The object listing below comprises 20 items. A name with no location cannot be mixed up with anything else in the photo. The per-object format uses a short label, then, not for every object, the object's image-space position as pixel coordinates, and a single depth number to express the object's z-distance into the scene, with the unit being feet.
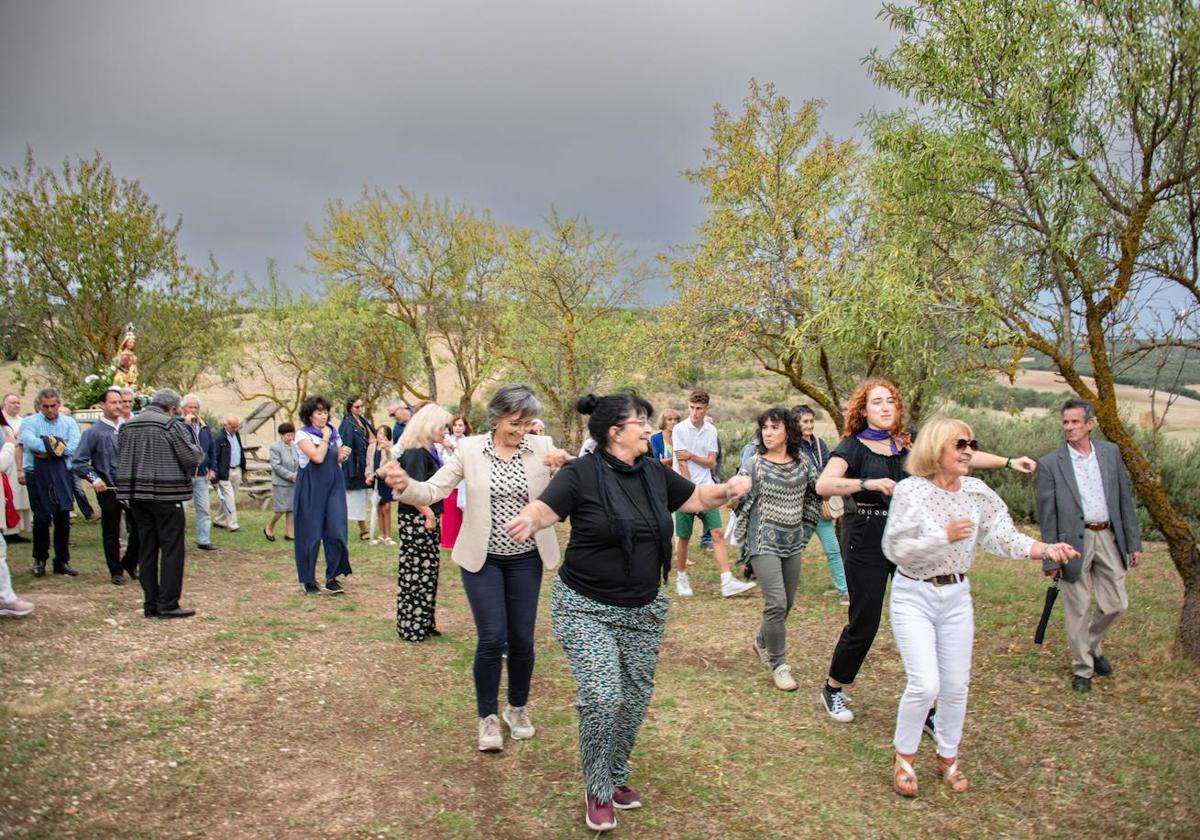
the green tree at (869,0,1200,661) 20.63
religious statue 41.65
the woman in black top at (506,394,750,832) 12.57
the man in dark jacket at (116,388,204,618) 23.20
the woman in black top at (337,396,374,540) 38.68
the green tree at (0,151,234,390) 63.10
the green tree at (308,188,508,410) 89.71
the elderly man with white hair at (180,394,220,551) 36.76
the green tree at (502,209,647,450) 75.20
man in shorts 29.84
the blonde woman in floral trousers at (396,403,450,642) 23.04
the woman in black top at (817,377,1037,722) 16.22
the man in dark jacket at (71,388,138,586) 28.78
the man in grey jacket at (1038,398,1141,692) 19.76
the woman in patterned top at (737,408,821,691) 19.93
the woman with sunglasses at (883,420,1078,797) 14.01
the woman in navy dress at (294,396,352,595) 27.58
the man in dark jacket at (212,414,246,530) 41.70
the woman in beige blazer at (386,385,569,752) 15.15
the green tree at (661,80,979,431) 38.96
